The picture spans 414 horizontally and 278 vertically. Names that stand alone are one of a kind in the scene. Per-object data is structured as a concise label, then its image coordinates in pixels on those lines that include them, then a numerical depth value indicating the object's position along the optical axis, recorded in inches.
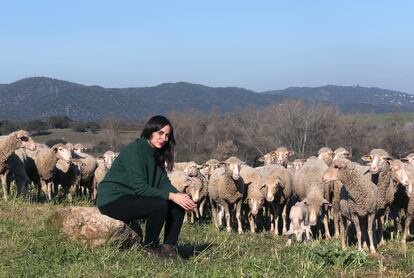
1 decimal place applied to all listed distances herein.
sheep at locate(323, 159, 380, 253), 424.2
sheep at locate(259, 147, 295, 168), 764.6
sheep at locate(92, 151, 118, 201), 701.3
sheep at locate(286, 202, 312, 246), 453.2
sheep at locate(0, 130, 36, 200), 562.3
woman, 291.4
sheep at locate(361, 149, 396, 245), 453.7
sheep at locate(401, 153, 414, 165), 572.6
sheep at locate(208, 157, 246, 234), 561.3
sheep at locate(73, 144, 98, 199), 708.2
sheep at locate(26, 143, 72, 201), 630.5
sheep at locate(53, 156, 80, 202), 664.4
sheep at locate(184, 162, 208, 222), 595.2
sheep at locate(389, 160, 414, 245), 462.3
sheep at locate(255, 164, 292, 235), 543.2
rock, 299.9
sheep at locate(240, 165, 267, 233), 559.0
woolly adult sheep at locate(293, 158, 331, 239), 496.1
